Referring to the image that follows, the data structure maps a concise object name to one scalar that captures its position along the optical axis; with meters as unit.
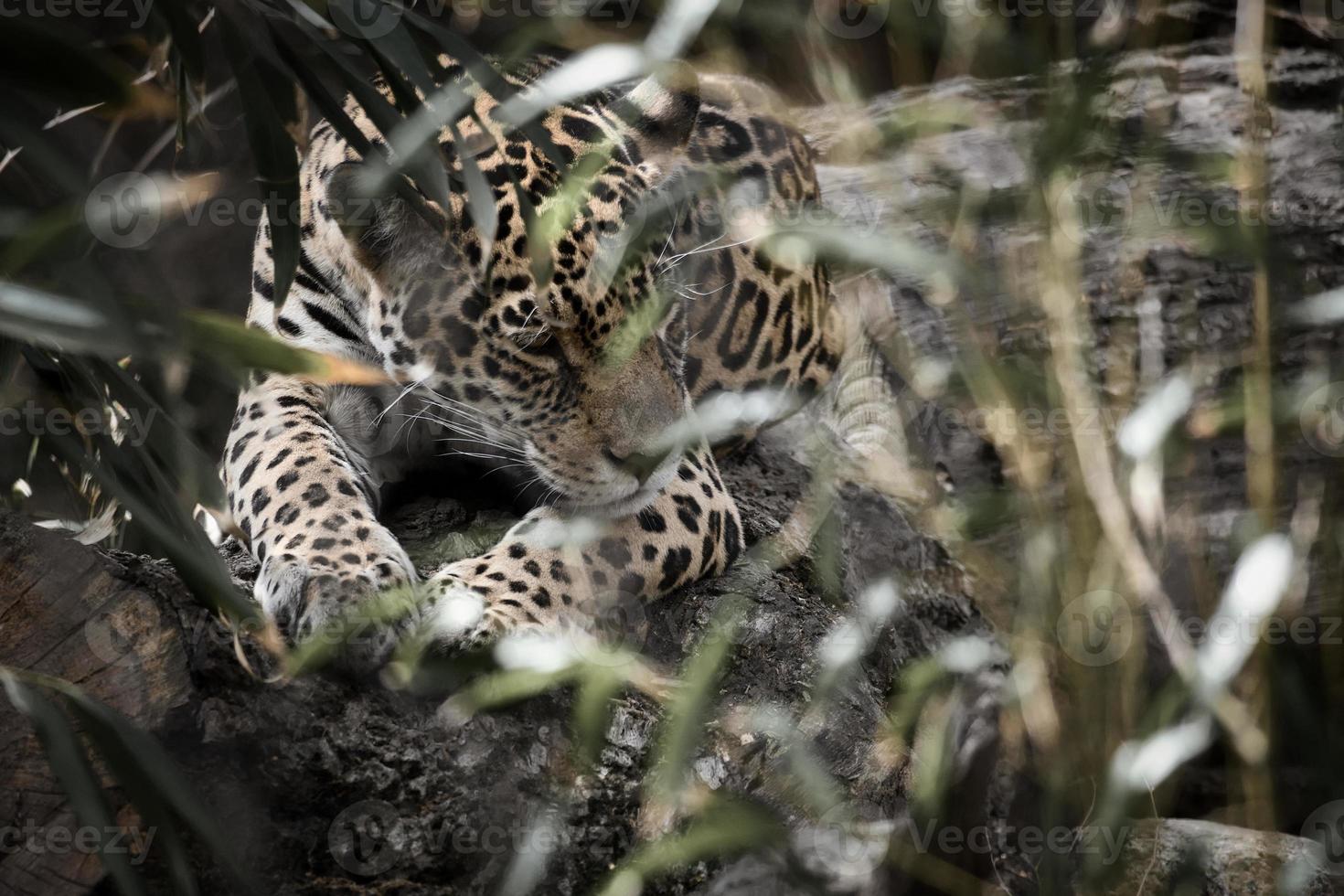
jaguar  12.59
